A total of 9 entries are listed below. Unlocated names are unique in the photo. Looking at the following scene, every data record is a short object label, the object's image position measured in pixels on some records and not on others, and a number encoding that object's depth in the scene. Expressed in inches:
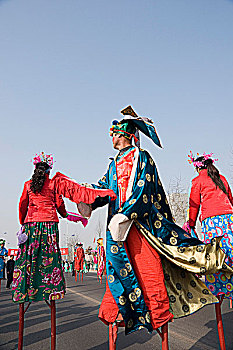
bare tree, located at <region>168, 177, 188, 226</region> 1036.8
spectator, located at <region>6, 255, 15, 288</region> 635.4
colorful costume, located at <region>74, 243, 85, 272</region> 754.2
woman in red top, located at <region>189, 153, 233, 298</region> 141.9
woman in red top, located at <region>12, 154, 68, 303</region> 139.6
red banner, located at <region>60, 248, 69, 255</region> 1698.8
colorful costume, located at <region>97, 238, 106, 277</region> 675.8
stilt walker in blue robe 107.4
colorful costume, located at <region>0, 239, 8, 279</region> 549.0
